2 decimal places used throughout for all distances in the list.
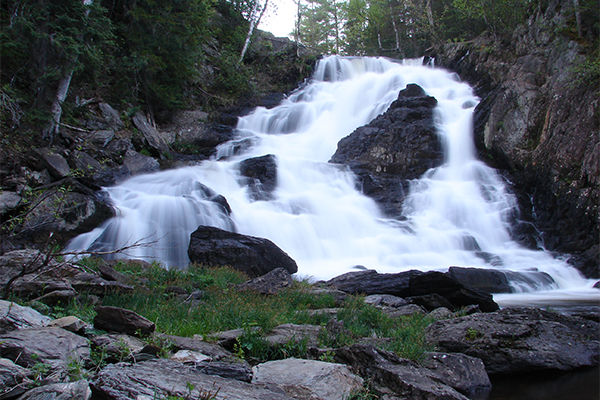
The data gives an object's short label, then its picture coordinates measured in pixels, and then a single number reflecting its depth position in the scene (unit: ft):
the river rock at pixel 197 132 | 70.49
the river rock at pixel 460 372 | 13.41
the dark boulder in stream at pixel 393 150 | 59.47
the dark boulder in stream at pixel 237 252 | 32.83
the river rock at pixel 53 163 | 40.42
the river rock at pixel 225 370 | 10.35
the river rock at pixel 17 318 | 10.51
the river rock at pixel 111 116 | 59.00
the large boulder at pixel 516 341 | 15.89
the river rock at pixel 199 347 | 11.91
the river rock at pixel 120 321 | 12.19
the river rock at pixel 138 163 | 54.03
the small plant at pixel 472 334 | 16.87
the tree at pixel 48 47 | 41.24
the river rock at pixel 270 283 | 23.39
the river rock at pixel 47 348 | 8.86
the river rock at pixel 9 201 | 32.23
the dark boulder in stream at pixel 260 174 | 54.54
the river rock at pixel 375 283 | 27.76
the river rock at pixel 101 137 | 53.42
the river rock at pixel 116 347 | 10.19
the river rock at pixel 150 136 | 61.87
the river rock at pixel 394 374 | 11.41
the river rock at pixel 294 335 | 13.77
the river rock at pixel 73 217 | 34.09
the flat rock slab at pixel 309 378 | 10.67
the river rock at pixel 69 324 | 11.39
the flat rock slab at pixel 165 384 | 8.14
